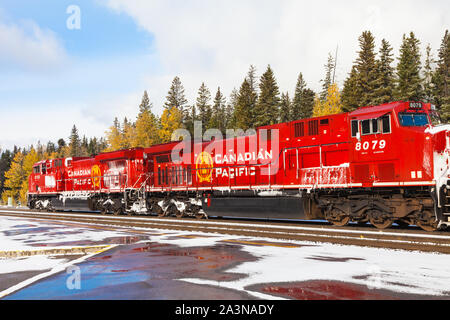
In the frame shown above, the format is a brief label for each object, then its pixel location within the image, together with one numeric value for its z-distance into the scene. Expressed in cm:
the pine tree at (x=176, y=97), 8138
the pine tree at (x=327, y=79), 8681
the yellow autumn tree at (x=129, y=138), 7219
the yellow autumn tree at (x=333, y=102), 5219
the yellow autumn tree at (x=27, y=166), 8244
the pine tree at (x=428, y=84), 5024
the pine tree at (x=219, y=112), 8755
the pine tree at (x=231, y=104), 11481
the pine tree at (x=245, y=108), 5953
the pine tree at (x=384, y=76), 4700
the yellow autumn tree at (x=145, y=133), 6800
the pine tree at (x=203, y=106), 8229
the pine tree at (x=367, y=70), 4722
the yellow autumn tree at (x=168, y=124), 6309
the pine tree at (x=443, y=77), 4803
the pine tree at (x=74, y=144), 11306
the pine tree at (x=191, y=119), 8131
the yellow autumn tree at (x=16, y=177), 8612
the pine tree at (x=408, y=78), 4591
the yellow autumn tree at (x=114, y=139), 7162
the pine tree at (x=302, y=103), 7625
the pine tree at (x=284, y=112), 7812
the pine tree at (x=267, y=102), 5806
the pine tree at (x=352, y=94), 4753
